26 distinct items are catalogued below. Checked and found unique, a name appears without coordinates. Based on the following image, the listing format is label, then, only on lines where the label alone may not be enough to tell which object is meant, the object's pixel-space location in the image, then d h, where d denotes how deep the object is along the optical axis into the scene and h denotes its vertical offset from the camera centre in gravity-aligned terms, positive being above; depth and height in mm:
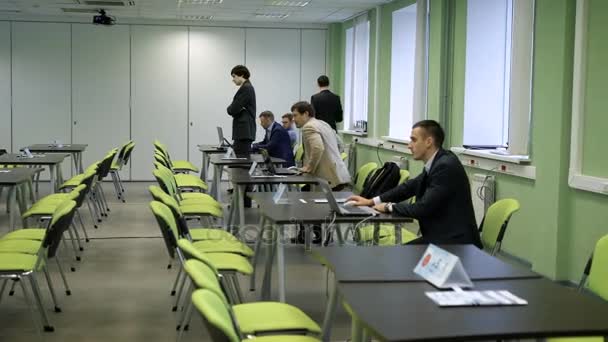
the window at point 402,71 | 10508 +611
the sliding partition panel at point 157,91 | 13523 +341
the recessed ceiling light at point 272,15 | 12516 +1625
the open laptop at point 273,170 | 6900 -554
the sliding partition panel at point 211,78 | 13664 +598
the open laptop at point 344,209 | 4496 -597
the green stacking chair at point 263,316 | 2867 -906
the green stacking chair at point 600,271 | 3383 -702
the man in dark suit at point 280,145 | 9180 -404
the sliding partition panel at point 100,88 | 13398 +381
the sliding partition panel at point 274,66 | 13812 +837
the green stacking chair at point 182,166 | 10789 -811
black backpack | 5504 -492
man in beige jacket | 6957 -369
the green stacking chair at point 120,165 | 10359 -778
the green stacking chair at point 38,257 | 4309 -902
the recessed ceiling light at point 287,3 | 11008 +1617
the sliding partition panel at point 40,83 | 13234 +443
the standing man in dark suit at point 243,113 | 8930 -21
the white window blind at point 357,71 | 12188 +702
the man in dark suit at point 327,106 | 10219 +93
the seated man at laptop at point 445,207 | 4391 -549
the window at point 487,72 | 7961 +464
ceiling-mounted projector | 12422 +1483
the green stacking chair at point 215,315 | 2232 -629
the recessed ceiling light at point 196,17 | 12867 +1616
